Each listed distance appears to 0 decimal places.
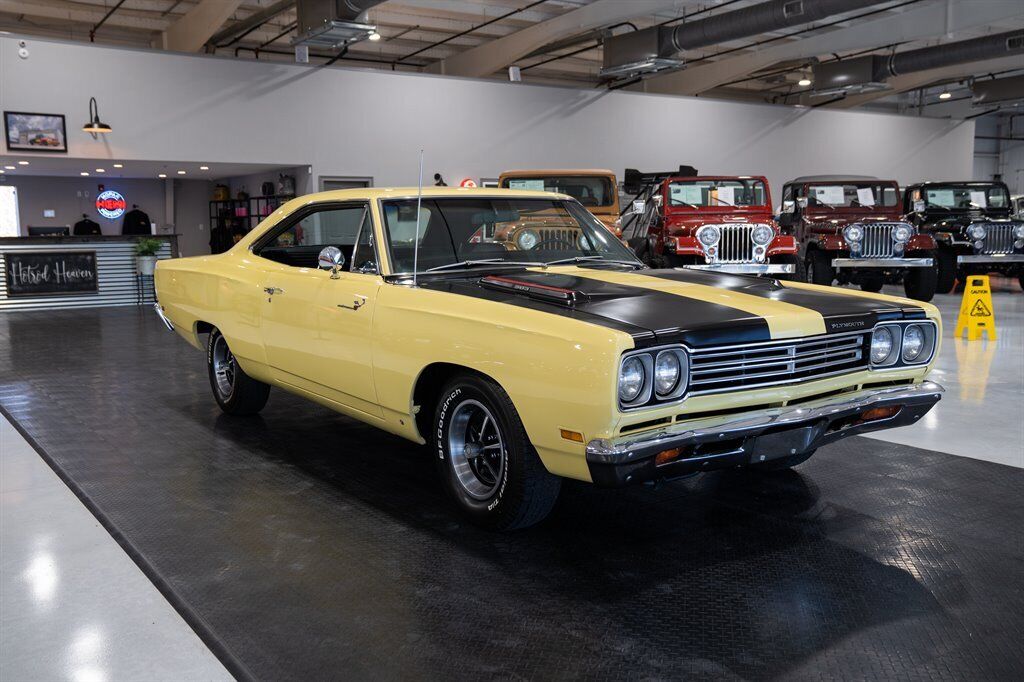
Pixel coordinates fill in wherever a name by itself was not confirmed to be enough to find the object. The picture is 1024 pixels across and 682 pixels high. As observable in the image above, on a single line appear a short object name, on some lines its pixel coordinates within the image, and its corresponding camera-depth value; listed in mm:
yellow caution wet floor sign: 8969
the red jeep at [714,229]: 10844
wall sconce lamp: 12922
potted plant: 14164
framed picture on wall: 12914
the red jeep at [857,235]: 12234
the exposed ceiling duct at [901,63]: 16375
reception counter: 13352
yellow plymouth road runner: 2885
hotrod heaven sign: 13367
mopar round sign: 18797
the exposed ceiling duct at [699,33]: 13344
